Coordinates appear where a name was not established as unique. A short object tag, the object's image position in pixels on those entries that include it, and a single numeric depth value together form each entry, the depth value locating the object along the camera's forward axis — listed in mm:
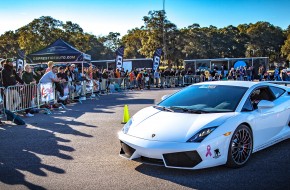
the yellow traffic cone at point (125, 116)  8950
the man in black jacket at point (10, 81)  10738
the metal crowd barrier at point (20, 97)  10609
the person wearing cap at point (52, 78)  12516
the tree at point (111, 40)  99900
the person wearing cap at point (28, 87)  11459
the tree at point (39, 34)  56969
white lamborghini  4418
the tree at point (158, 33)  55844
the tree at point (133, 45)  72562
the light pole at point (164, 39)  55969
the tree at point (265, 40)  68975
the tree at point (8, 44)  71500
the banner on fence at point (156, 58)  29486
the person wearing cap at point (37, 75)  14408
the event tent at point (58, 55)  23828
